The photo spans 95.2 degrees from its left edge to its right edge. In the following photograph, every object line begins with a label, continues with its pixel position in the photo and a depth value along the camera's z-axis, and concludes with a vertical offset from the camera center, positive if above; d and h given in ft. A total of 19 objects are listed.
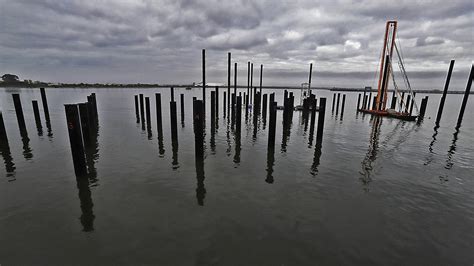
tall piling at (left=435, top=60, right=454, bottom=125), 72.13 +2.21
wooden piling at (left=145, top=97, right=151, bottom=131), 59.90 -8.14
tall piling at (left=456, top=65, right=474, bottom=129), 66.78 -0.72
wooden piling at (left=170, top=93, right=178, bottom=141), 43.59 -7.75
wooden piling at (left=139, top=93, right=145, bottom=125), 66.08 -7.94
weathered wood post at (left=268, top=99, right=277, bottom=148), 39.63 -7.82
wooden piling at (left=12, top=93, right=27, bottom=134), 48.10 -7.26
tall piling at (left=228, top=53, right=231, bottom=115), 83.75 +6.69
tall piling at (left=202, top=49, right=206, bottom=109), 68.85 +6.67
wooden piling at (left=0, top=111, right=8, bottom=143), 39.29 -9.65
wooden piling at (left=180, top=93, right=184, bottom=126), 72.26 -8.71
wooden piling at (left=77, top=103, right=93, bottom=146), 37.24 -7.64
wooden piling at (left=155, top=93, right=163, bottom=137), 48.85 -7.00
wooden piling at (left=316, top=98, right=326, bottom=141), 44.47 -6.71
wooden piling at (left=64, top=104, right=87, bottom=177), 23.80 -6.49
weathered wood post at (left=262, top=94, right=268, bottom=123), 74.59 -8.06
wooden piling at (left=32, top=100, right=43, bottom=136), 53.43 -9.74
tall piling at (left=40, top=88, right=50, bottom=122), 61.52 -6.63
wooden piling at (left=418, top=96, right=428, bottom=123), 83.19 -8.30
